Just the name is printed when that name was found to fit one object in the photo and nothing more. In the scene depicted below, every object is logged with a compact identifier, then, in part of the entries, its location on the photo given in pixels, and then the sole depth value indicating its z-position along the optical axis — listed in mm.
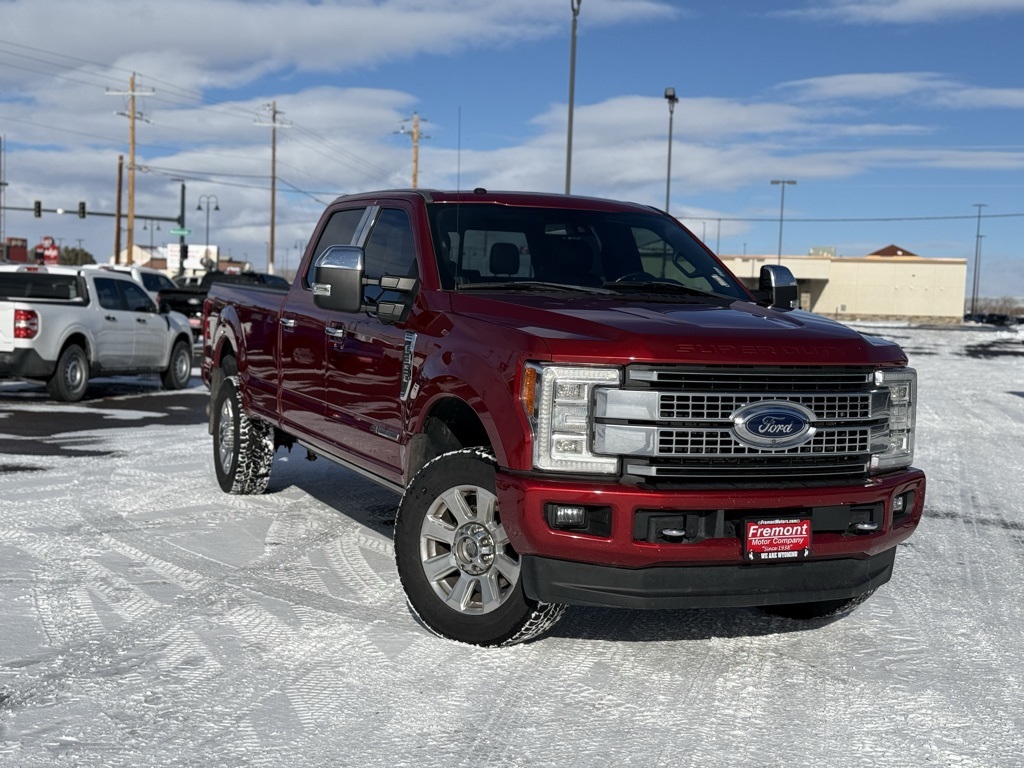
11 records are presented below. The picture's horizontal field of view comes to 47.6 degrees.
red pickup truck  4469
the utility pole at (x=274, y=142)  69125
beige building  97938
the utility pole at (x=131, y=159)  52969
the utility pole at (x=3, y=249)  89044
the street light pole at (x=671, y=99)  40812
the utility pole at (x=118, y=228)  66500
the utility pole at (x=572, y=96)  25312
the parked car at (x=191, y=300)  20292
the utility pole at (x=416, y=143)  52812
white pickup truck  15117
